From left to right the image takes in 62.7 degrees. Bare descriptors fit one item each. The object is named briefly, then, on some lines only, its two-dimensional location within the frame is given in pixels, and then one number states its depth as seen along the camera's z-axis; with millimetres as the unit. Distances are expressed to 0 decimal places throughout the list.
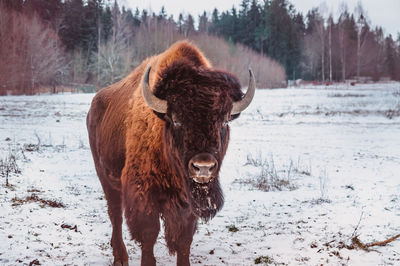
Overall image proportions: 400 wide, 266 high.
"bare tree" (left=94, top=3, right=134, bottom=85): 36438
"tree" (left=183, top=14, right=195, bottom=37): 51431
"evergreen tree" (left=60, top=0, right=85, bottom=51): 41312
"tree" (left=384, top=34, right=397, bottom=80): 65688
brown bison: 2979
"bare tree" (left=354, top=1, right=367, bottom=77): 58766
